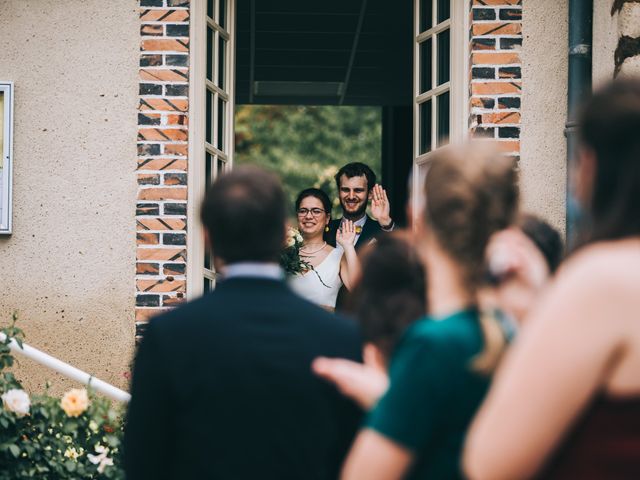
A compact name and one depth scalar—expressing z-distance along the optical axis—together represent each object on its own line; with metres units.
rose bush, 4.37
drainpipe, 5.48
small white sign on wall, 5.63
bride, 6.22
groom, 6.26
